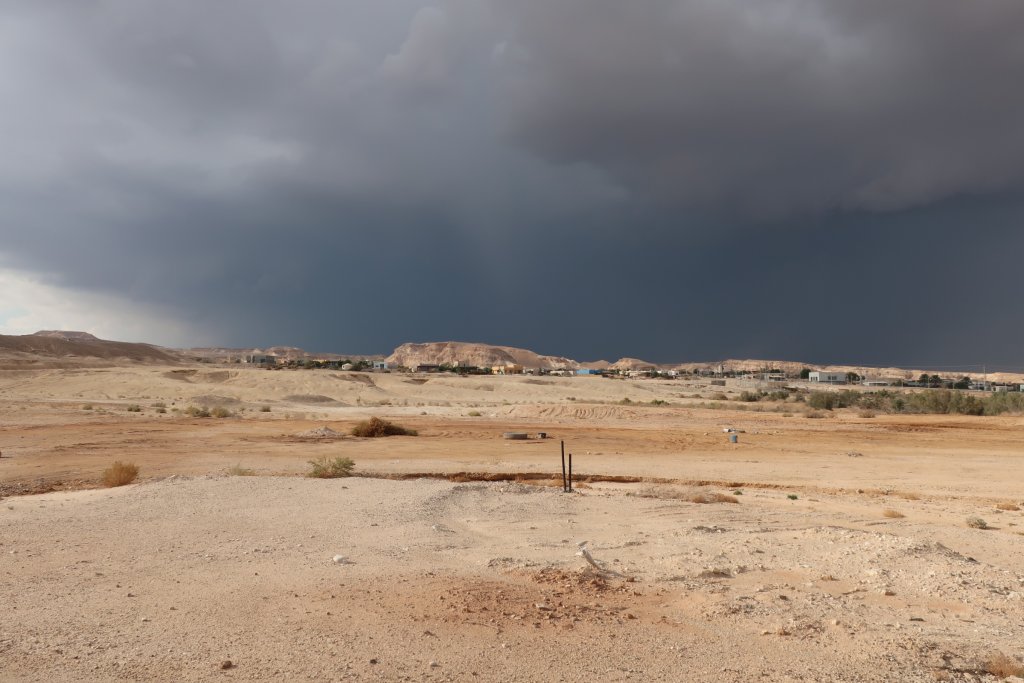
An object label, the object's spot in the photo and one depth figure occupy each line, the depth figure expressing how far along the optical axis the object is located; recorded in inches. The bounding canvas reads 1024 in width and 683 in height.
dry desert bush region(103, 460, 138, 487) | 694.5
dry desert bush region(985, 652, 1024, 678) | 275.3
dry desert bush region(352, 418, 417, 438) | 1431.0
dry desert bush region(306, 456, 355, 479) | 794.7
